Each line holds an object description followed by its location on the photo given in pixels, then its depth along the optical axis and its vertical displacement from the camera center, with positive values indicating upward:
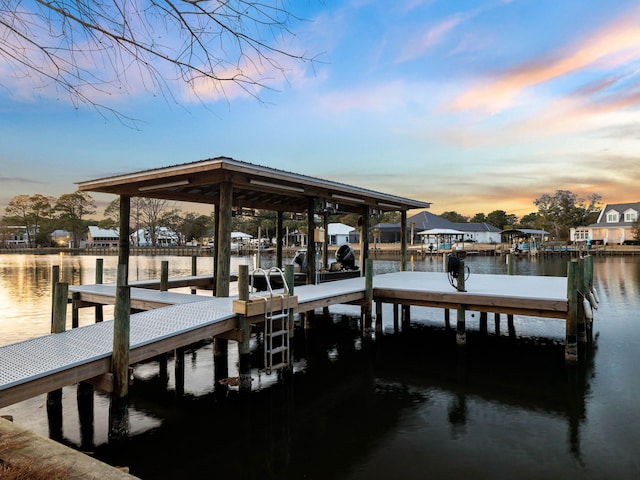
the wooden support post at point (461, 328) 9.84 -2.00
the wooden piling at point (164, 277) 10.27 -0.75
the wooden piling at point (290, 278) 7.87 -0.59
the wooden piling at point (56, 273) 9.02 -0.57
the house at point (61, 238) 79.12 +2.01
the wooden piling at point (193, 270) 13.95 -0.79
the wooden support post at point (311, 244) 11.52 +0.09
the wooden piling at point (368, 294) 10.55 -1.22
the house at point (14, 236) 75.62 +2.45
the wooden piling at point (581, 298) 9.39 -1.21
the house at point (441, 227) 66.19 +3.12
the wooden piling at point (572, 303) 8.30 -1.15
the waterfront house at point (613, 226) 55.50 +3.11
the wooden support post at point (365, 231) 14.28 +0.60
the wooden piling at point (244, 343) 6.70 -1.64
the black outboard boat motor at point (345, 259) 13.91 -0.39
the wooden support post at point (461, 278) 9.79 -0.74
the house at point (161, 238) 76.31 +1.94
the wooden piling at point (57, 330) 6.04 -1.24
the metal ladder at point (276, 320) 6.97 -1.33
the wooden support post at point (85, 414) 5.64 -2.68
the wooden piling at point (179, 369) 7.78 -2.40
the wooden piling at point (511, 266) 14.59 -0.67
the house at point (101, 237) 77.50 +2.12
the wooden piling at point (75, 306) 10.27 -1.51
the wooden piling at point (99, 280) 11.21 -0.94
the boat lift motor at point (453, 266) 10.24 -0.47
